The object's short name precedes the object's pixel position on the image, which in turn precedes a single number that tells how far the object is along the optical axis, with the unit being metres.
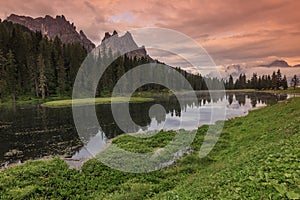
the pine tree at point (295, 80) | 175.51
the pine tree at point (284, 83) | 171.18
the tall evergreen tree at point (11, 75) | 91.25
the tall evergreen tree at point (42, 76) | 97.04
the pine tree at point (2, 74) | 88.19
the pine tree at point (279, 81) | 174.38
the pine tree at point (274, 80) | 175.50
